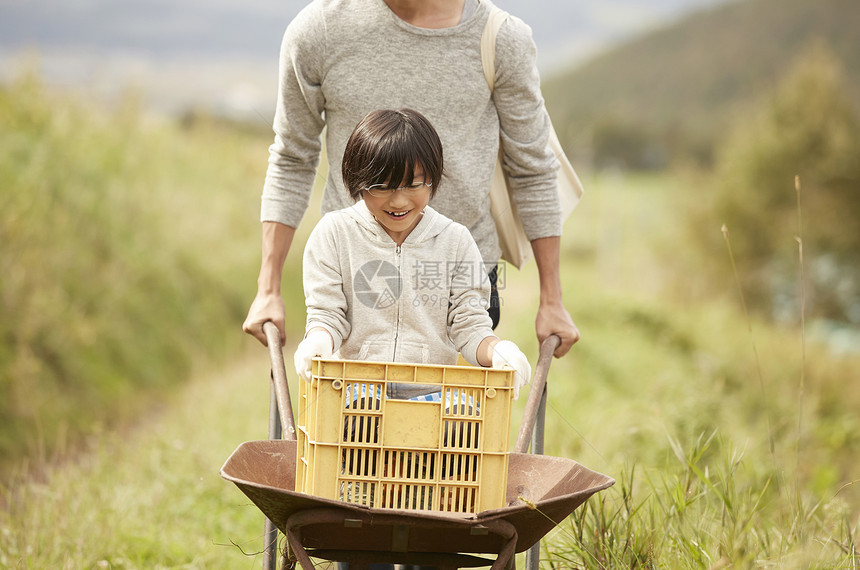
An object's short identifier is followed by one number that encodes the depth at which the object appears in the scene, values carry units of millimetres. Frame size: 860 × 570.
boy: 4883
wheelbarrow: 4109
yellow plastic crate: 4223
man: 5770
